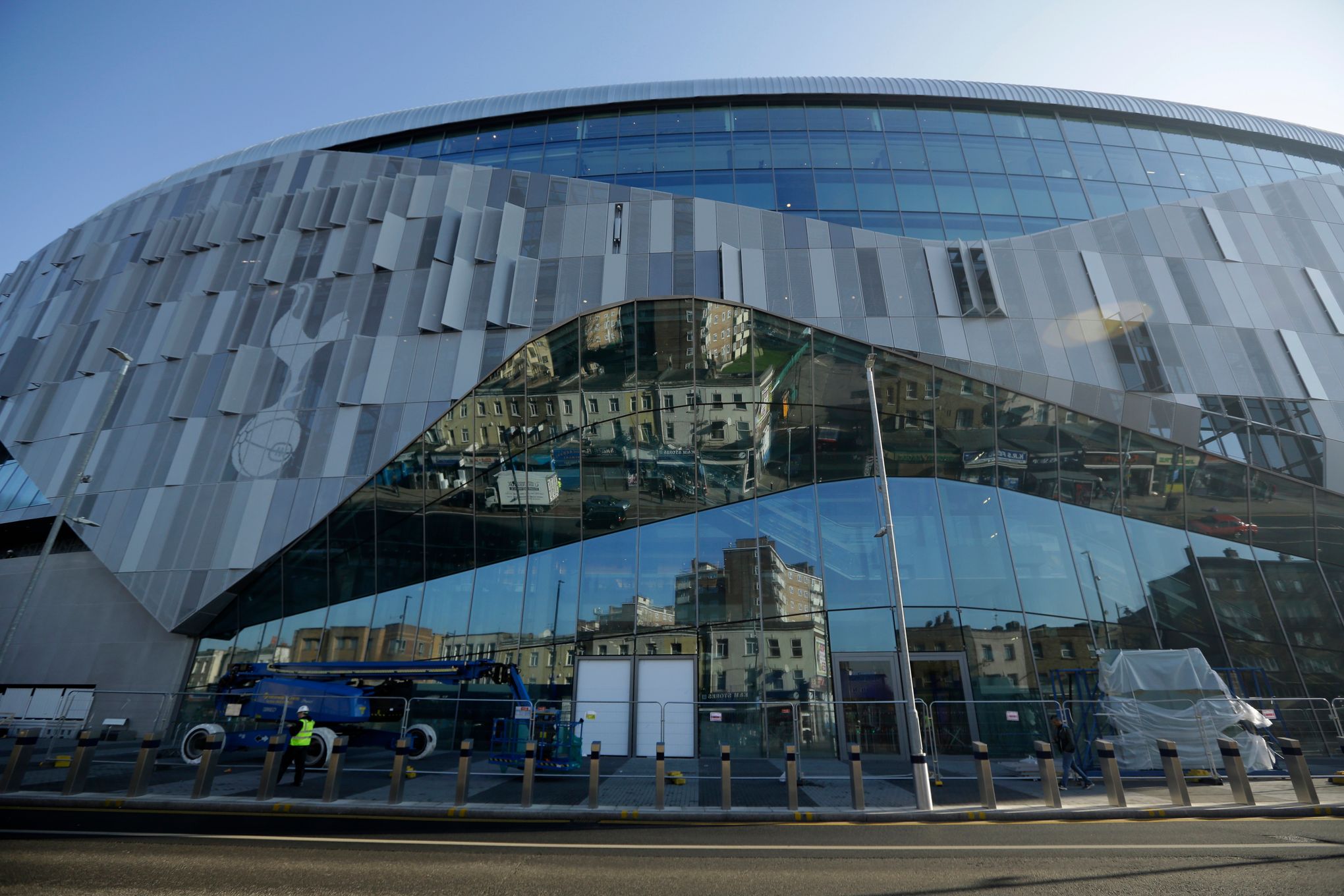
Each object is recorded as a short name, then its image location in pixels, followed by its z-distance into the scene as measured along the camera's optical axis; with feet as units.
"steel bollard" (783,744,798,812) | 34.99
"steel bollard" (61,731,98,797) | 37.88
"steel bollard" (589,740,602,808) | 36.56
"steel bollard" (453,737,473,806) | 36.35
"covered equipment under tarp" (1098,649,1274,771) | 46.37
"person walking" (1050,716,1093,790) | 44.04
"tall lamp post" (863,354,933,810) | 36.11
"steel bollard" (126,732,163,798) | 37.86
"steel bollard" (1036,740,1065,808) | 35.99
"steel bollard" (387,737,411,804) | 37.09
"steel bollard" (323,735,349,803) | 36.52
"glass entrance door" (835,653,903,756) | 54.90
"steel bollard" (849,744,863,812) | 36.09
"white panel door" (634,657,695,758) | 58.70
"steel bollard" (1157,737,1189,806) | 35.70
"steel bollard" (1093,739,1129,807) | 36.14
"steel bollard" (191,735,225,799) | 37.29
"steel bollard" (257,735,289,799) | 37.17
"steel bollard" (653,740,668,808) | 36.29
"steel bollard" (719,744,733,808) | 35.68
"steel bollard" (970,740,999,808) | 36.22
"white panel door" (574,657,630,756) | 60.44
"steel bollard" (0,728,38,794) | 38.01
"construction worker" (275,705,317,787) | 41.78
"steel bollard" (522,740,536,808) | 36.88
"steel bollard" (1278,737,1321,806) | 35.06
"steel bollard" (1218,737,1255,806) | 35.55
